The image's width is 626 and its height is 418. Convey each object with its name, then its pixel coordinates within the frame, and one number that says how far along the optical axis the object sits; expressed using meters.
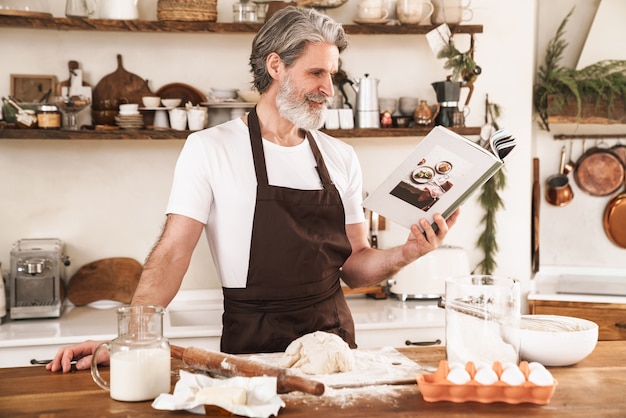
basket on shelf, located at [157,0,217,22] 3.80
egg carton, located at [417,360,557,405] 1.76
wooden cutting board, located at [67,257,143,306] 3.99
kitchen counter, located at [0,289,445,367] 3.39
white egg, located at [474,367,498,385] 1.77
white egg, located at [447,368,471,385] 1.77
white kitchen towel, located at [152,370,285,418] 1.65
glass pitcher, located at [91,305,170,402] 1.74
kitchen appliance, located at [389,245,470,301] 3.99
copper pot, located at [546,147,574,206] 4.58
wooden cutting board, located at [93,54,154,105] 3.97
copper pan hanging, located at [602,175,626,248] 4.55
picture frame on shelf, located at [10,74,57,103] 3.91
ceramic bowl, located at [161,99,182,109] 3.87
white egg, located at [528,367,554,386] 1.76
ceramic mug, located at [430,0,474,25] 4.04
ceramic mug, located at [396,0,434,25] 4.02
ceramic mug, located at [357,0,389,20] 3.97
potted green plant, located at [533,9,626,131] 4.17
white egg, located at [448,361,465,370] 1.82
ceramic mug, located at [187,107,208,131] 3.84
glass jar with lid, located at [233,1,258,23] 3.89
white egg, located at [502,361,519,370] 1.81
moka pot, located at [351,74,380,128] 3.99
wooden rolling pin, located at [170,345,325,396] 1.73
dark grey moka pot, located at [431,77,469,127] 4.04
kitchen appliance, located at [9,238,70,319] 3.68
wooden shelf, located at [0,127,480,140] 3.71
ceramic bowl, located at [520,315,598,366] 2.02
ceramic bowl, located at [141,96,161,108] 3.88
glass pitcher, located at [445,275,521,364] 1.87
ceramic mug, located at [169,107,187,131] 3.85
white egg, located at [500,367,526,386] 1.77
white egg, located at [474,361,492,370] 1.81
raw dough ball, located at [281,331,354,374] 1.96
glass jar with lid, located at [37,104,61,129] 3.76
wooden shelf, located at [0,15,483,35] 3.70
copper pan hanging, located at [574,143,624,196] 4.55
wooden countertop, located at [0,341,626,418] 1.70
